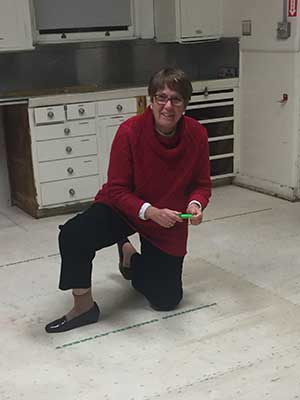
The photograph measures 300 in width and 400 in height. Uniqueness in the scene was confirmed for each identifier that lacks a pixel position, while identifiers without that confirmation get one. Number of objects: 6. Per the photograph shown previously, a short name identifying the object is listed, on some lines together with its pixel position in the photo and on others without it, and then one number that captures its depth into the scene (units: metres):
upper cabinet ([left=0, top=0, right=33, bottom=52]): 4.01
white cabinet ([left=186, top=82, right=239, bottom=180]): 4.67
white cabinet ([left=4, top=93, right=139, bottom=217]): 4.08
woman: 2.50
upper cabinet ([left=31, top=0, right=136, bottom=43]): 4.30
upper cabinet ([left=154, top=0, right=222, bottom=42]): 4.59
